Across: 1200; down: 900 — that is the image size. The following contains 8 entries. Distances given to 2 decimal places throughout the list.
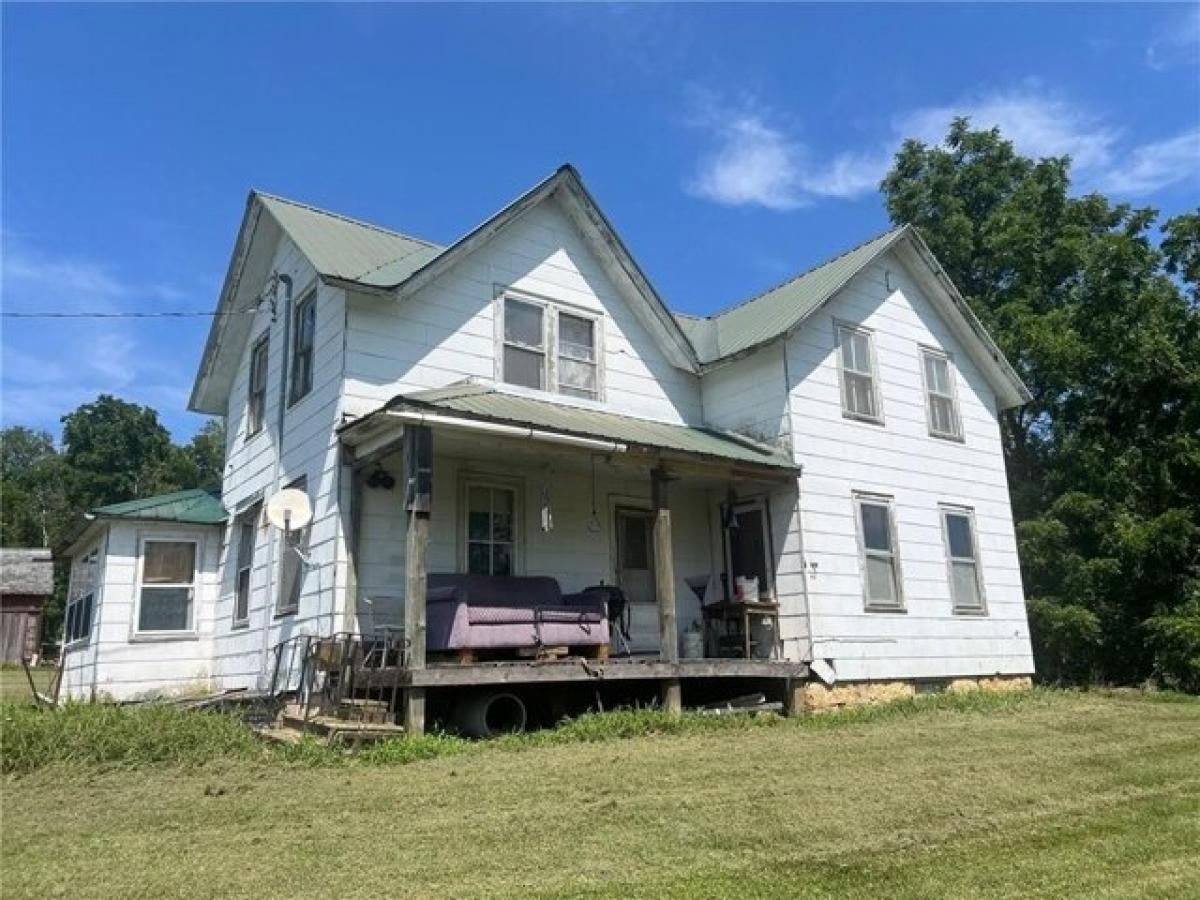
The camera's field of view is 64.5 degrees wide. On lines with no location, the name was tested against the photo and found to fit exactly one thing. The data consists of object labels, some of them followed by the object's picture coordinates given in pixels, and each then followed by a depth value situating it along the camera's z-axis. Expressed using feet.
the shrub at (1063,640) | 65.57
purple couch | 33.55
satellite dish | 36.68
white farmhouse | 38.27
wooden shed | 106.42
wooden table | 43.06
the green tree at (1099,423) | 65.21
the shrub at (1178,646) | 56.44
